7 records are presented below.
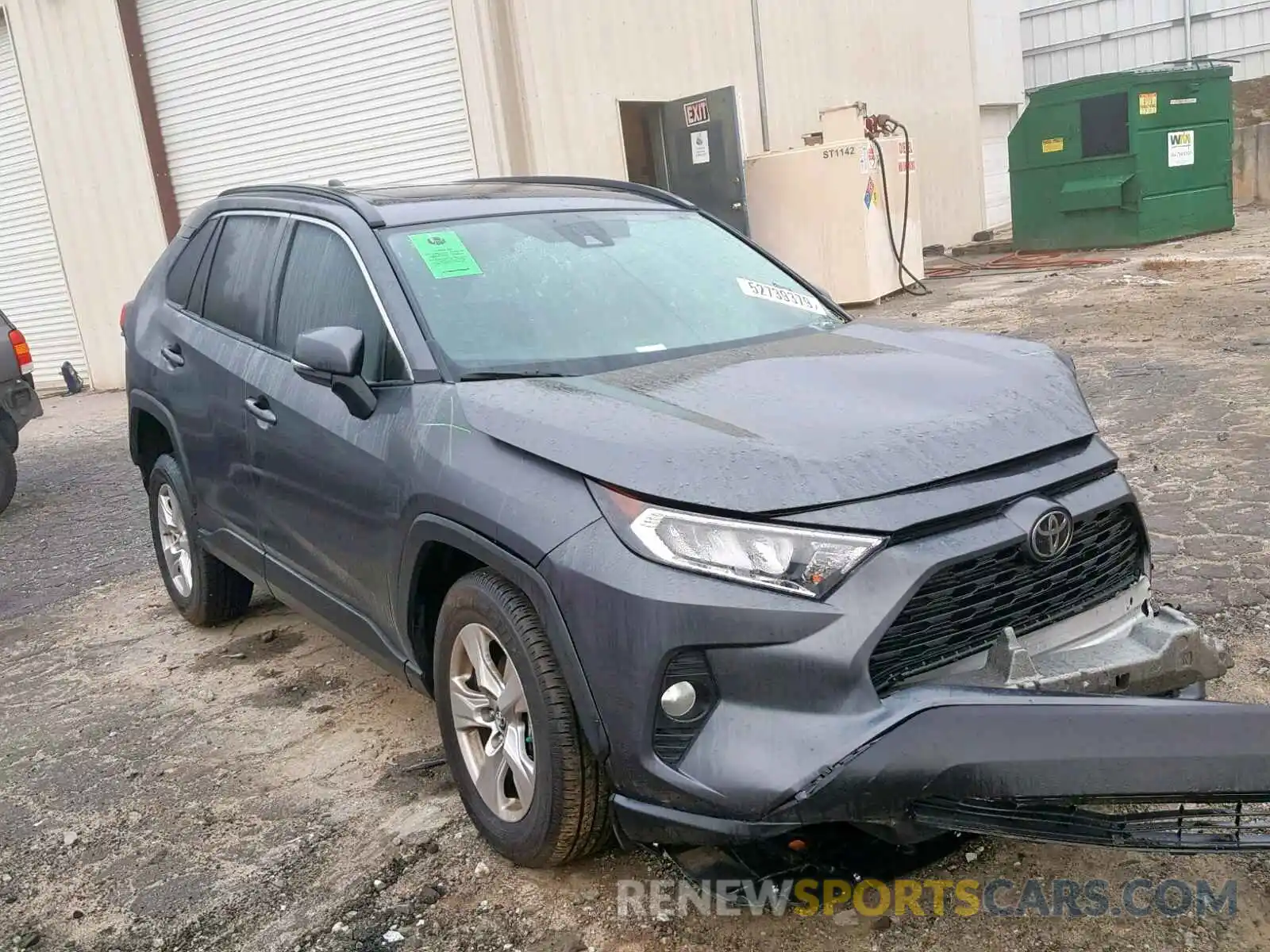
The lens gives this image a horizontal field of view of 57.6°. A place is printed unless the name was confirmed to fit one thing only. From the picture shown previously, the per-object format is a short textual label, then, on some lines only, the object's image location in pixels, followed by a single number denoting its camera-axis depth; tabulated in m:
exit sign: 12.88
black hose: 13.84
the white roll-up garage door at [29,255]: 15.13
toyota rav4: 2.25
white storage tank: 13.33
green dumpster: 15.12
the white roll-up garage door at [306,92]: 11.93
